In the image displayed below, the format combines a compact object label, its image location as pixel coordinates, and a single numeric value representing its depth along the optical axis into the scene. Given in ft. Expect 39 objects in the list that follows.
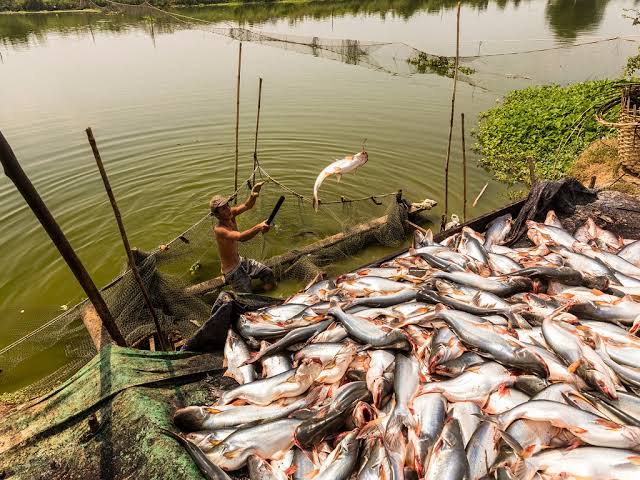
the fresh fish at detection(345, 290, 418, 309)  15.05
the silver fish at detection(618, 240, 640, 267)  17.31
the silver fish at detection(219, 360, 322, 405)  11.73
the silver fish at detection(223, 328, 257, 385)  13.12
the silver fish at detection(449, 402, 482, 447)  9.84
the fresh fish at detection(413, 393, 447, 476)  9.46
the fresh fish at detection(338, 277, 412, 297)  15.83
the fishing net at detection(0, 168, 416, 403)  17.69
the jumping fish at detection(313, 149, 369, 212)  21.91
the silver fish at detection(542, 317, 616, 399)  10.39
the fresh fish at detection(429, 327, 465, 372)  11.67
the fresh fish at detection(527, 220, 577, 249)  18.65
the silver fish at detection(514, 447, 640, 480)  8.14
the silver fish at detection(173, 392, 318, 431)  11.21
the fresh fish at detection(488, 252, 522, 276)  16.94
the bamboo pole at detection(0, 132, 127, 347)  10.09
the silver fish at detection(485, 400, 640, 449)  8.73
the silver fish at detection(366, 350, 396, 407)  11.06
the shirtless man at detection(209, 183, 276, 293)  20.24
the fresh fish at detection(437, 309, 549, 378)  11.11
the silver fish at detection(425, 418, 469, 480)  8.60
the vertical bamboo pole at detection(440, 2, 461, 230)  25.07
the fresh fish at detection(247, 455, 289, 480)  9.78
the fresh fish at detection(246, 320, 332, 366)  13.43
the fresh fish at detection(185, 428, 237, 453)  10.60
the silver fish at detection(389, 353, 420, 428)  10.35
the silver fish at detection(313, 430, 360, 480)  9.41
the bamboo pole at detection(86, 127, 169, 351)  13.38
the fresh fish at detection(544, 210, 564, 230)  20.56
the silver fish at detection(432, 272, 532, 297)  15.12
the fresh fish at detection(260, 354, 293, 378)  13.01
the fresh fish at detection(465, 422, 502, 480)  9.05
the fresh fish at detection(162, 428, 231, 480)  9.55
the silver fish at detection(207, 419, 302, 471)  10.25
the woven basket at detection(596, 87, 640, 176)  28.09
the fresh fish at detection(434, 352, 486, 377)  11.61
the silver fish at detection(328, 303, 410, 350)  12.30
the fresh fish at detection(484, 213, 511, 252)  20.85
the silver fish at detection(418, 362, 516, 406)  10.63
